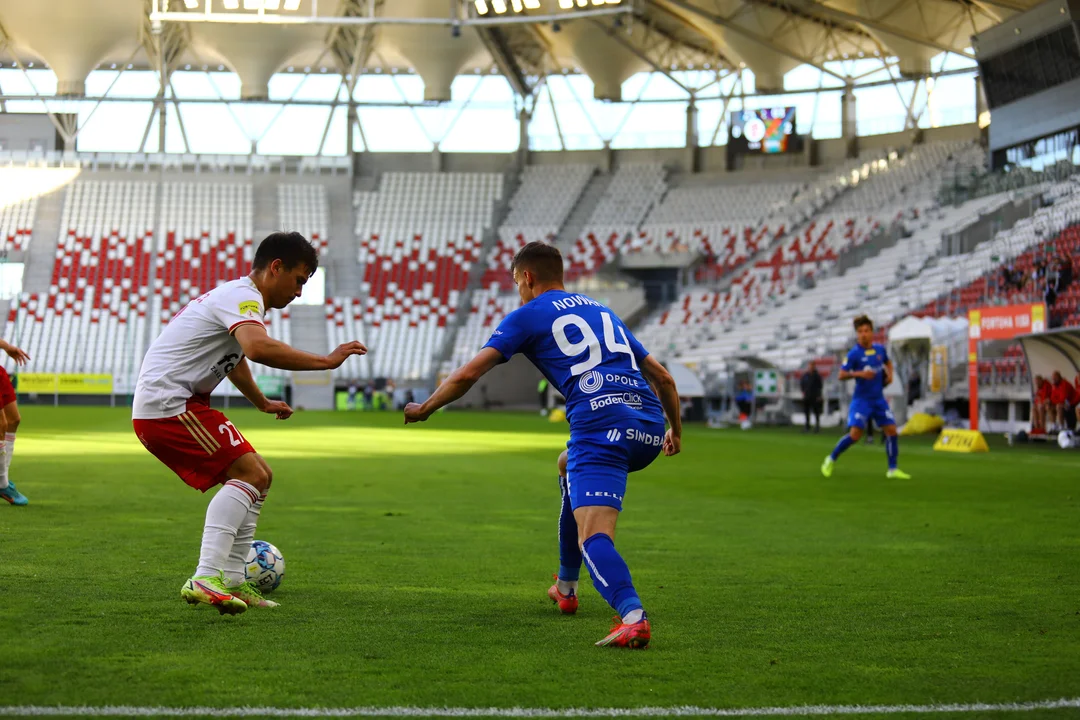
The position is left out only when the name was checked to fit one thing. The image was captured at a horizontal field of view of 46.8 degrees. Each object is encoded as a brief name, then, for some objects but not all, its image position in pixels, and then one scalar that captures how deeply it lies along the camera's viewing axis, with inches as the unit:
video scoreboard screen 2383.1
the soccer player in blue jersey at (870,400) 633.6
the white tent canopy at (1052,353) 971.9
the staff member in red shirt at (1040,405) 999.6
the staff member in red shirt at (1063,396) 958.4
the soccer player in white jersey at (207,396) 246.4
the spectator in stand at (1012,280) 1274.6
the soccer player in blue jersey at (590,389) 223.9
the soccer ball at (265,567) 267.9
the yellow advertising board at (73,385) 2110.0
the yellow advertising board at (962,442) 896.3
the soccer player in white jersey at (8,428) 447.5
